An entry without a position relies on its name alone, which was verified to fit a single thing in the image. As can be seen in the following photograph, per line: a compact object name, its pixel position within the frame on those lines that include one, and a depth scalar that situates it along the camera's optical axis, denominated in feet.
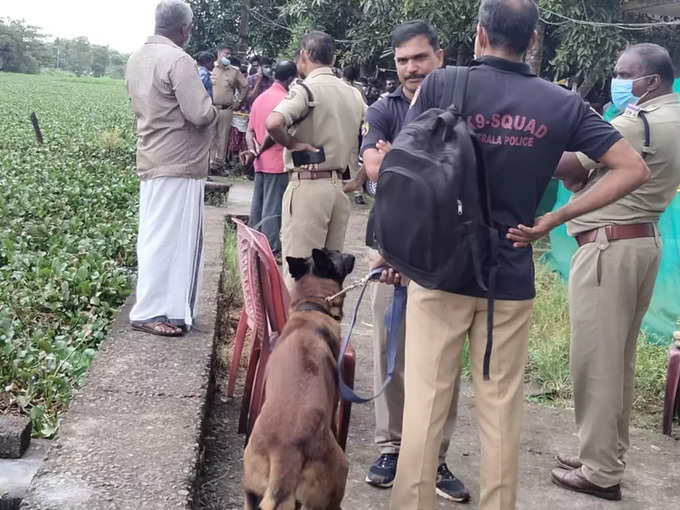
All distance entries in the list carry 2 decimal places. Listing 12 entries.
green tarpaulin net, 20.49
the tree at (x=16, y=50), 289.94
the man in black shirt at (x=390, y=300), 12.41
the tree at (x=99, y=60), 490.36
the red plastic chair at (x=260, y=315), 12.67
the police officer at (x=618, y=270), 12.50
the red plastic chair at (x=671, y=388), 15.55
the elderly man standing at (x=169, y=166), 15.39
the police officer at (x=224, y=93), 43.37
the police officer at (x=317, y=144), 17.35
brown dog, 9.66
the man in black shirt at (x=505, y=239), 9.23
